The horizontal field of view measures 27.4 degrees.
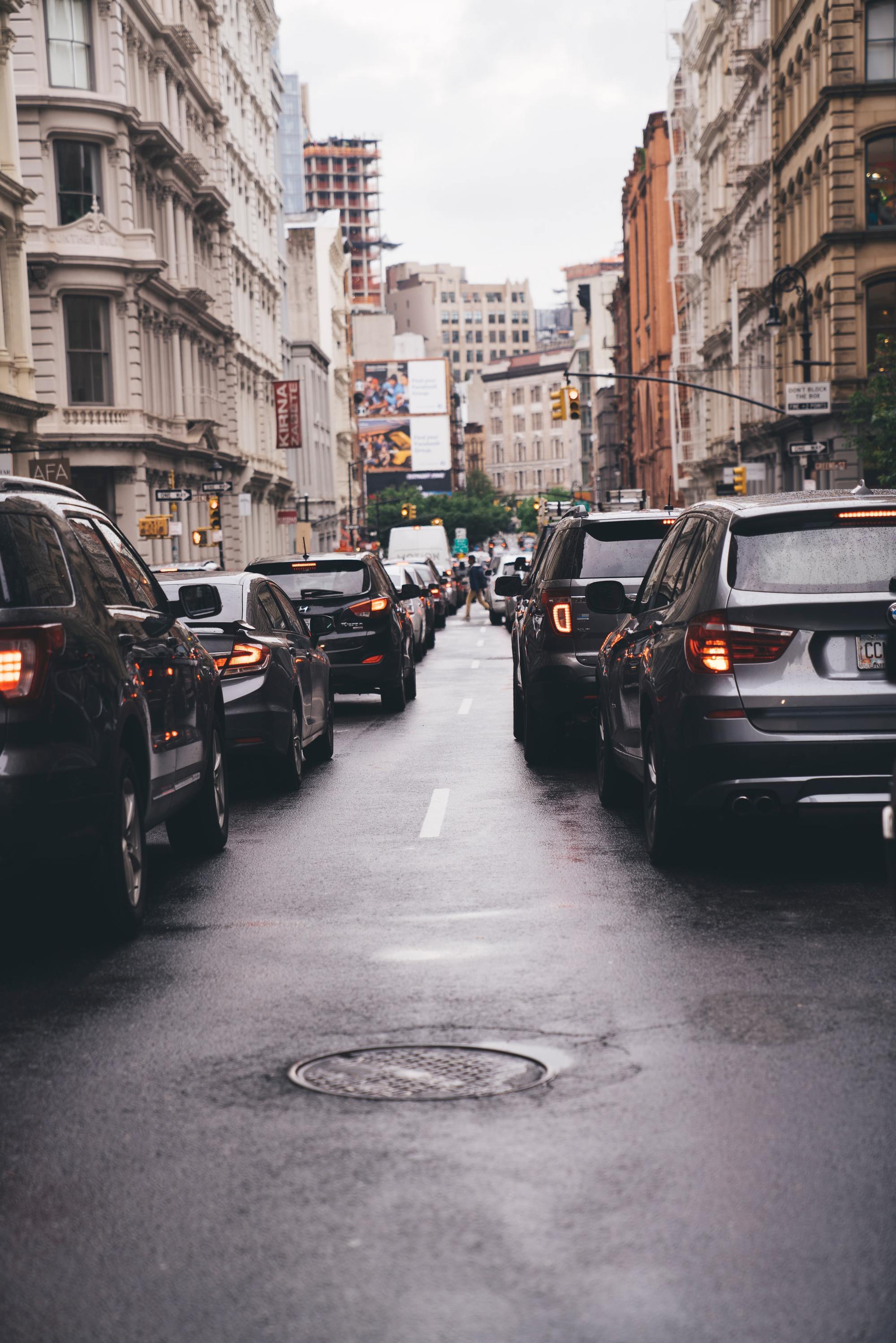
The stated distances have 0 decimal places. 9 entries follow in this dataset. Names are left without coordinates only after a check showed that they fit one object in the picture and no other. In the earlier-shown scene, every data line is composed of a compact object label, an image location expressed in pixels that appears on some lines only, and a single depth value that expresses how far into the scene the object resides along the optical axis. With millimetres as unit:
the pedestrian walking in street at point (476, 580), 54969
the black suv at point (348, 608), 20062
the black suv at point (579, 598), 13820
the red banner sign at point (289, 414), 79875
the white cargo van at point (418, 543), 65188
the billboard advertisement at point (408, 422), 183375
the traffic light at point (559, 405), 47156
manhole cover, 5438
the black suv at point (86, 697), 6883
